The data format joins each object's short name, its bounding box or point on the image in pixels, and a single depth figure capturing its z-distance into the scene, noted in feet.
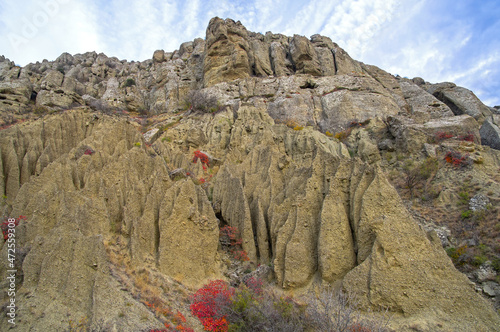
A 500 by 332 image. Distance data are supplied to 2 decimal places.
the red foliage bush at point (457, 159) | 65.26
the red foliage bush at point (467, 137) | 81.28
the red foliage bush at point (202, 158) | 93.71
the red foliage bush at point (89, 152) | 62.15
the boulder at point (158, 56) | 227.40
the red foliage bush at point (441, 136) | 85.29
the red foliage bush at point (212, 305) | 33.36
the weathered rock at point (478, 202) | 52.40
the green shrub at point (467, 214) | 52.19
